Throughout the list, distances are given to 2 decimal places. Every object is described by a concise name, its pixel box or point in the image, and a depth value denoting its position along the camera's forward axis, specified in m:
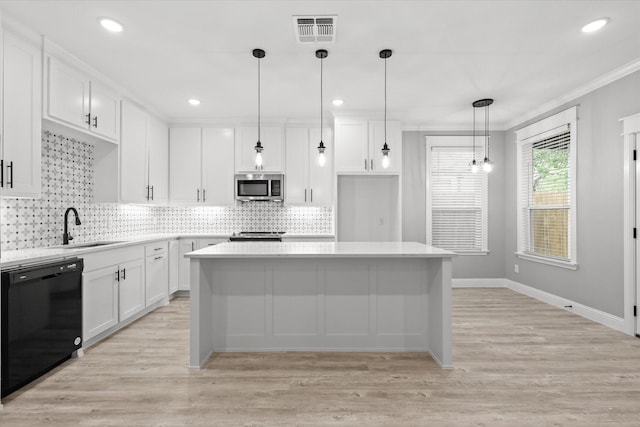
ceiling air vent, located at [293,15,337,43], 2.65
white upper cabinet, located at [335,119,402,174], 5.20
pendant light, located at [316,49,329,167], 3.17
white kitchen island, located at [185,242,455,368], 3.08
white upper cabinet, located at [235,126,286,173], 5.44
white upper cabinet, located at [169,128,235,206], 5.48
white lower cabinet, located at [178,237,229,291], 5.17
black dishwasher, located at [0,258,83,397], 2.30
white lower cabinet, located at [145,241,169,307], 4.29
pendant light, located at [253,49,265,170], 3.17
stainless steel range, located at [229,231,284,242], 5.10
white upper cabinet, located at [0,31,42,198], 2.58
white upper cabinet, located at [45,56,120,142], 3.03
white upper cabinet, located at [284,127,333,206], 5.43
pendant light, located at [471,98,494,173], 4.56
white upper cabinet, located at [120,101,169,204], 4.23
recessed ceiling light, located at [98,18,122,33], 2.69
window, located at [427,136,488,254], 5.80
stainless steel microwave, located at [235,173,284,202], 5.34
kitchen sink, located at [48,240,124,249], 3.34
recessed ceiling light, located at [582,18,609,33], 2.70
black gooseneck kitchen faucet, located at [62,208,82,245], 3.50
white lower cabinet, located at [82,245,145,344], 3.15
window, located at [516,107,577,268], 4.43
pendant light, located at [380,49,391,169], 3.18
